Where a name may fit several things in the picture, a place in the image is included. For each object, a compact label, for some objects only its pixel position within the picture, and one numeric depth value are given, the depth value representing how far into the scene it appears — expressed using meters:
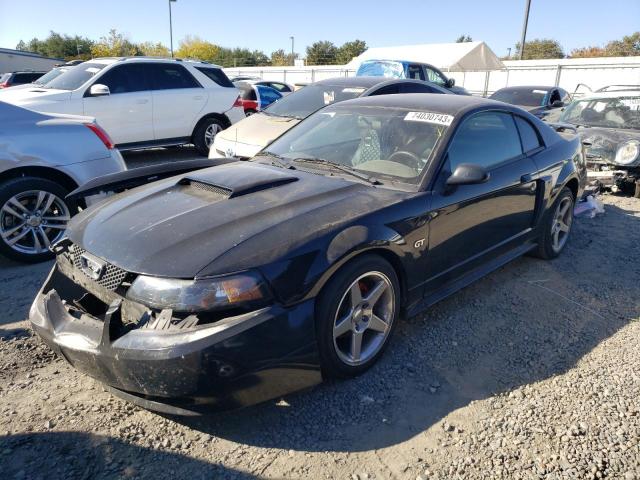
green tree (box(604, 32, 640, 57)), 55.34
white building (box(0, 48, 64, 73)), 29.81
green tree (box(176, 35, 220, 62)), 69.69
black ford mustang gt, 2.21
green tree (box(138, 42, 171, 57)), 65.94
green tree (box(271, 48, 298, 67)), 73.09
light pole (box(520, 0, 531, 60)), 29.42
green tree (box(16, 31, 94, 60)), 62.59
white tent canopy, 32.19
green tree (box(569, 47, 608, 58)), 60.78
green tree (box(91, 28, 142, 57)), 55.31
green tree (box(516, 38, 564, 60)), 59.79
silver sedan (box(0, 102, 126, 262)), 4.25
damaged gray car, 6.92
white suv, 7.92
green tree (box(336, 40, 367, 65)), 68.50
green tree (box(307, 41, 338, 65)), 69.39
